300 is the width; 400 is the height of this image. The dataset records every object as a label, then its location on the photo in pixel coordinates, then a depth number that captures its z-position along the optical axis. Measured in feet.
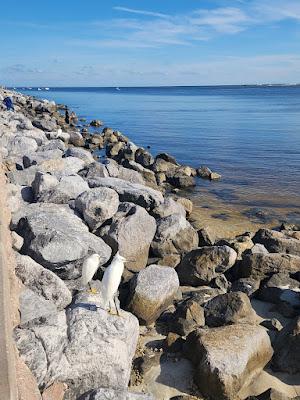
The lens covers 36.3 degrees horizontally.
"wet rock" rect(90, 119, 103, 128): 152.03
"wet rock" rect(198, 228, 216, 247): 42.45
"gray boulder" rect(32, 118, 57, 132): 106.93
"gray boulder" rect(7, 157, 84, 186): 45.39
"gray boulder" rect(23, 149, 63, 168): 50.90
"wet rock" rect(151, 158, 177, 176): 76.48
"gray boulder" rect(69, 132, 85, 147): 100.17
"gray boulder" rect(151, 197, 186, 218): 43.11
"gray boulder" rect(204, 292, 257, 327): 29.19
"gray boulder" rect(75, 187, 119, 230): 37.50
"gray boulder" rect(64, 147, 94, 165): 60.88
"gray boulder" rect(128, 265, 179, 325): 29.45
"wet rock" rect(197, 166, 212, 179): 75.98
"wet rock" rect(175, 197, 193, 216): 53.56
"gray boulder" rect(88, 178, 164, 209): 43.29
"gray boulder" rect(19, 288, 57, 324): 22.57
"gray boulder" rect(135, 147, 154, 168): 80.35
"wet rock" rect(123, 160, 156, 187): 68.33
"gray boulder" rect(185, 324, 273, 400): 23.17
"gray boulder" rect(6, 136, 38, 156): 59.67
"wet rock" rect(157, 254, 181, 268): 37.37
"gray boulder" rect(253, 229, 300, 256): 40.43
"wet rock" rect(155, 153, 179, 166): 82.99
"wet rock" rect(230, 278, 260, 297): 34.32
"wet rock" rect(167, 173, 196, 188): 70.18
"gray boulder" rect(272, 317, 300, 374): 25.59
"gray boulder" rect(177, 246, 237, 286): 35.70
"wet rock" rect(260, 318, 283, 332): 29.68
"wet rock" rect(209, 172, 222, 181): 75.41
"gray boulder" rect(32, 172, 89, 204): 39.52
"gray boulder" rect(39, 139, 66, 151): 62.67
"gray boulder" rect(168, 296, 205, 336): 28.48
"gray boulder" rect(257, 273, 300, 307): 32.44
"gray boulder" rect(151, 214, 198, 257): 38.81
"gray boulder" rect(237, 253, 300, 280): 36.42
